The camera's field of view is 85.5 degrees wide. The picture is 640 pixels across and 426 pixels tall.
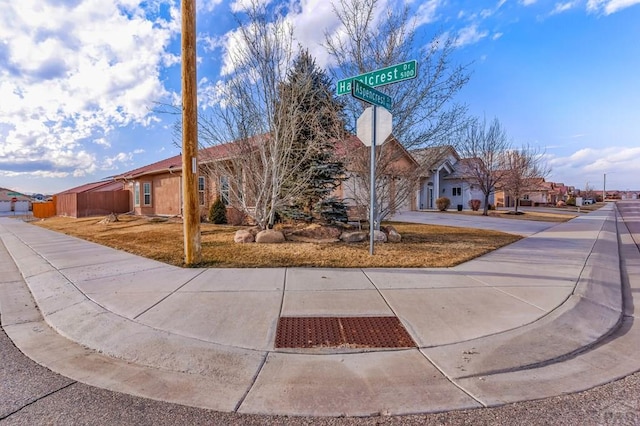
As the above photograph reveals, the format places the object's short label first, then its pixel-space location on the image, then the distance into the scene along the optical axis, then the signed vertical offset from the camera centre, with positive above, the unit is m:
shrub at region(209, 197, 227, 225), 16.80 -0.52
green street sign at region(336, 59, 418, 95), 6.75 +2.53
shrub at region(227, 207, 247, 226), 16.56 -0.77
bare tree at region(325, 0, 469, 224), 9.45 +2.65
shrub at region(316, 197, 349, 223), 11.80 -0.30
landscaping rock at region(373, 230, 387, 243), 10.19 -1.08
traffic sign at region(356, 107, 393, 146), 7.76 +1.72
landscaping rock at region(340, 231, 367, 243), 10.19 -1.06
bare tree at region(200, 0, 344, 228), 10.04 +1.71
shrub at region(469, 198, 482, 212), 34.03 -0.44
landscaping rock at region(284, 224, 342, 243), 10.21 -0.99
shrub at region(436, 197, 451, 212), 31.27 -0.29
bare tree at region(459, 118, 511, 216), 28.05 +3.27
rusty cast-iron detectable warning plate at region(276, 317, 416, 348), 3.79 -1.54
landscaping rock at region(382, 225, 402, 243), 10.54 -1.09
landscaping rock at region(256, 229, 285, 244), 10.00 -1.03
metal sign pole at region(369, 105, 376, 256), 7.64 +0.98
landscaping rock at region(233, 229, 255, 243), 10.14 -1.04
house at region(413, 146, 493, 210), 33.36 +1.32
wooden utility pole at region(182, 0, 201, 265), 7.01 +1.67
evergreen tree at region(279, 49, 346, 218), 10.16 +2.25
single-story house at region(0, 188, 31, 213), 49.00 -0.26
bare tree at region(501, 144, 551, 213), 30.16 +2.42
